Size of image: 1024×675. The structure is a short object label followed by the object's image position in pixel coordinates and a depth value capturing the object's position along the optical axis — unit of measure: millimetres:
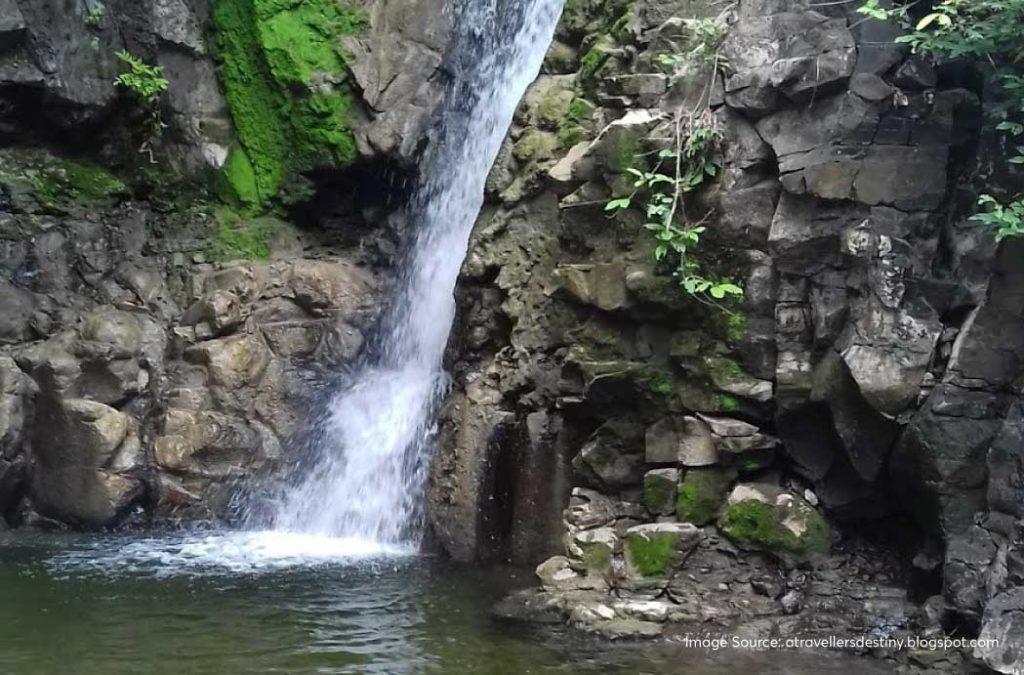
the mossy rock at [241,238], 12117
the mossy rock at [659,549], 7324
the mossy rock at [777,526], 7273
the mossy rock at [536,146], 9234
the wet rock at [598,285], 8016
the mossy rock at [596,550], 7488
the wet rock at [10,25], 10602
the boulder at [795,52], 7168
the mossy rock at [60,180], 11242
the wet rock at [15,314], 10461
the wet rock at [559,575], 7438
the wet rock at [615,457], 8000
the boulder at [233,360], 10945
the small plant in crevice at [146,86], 11555
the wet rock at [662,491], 7691
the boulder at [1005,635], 5680
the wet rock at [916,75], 6980
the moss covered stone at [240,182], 12398
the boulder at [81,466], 10000
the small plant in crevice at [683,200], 7609
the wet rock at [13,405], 9797
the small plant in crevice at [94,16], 11453
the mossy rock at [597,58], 8961
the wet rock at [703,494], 7562
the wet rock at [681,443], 7652
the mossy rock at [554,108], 9297
